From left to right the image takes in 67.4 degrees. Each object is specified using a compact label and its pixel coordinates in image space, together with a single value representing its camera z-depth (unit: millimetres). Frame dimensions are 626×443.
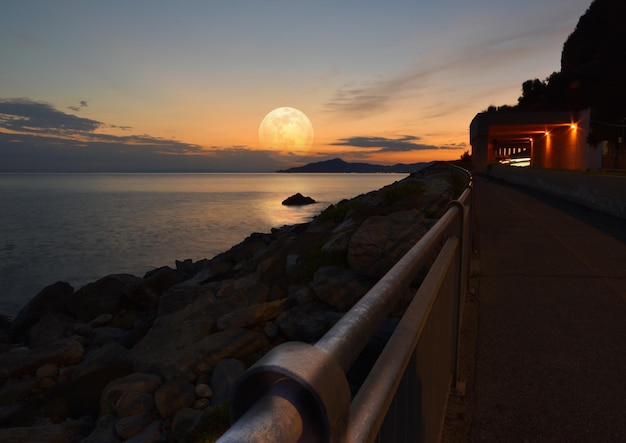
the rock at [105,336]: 12742
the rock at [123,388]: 7582
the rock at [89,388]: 8305
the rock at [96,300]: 15570
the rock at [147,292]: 15464
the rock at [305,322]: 7574
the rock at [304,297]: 8898
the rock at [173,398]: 7066
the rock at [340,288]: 8422
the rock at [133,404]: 7223
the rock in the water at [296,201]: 92500
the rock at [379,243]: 8875
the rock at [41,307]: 16000
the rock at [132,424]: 6754
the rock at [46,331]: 13625
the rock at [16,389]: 9289
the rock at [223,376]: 7161
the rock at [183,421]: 6309
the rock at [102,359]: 9506
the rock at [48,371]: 10203
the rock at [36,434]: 6801
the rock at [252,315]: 9188
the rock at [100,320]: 14500
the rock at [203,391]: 7387
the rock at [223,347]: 8305
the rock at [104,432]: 6812
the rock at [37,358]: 10266
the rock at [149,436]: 6418
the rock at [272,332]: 8766
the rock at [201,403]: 7061
